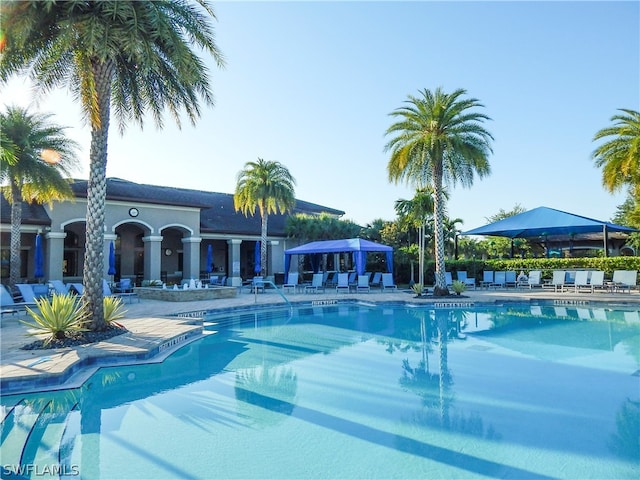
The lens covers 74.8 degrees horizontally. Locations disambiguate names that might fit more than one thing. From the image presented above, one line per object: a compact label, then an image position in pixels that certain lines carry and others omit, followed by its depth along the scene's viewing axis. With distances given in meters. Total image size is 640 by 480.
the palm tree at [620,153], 19.55
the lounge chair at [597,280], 19.25
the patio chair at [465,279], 23.19
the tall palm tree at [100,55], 8.62
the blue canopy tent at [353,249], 21.08
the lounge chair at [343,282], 21.65
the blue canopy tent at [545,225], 21.08
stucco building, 20.50
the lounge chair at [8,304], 12.50
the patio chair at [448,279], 22.09
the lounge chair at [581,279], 19.88
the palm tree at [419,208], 27.61
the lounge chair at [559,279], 20.70
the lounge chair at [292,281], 22.98
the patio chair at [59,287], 15.55
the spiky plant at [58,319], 8.63
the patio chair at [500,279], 23.61
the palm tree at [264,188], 24.17
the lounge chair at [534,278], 22.02
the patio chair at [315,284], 22.80
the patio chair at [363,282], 21.69
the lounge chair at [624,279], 18.53
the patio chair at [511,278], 23.36
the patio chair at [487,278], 23.86
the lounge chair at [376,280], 23.44
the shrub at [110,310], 10.11
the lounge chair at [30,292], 13.91
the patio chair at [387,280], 22.75
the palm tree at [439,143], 17.69
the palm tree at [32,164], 16.33
